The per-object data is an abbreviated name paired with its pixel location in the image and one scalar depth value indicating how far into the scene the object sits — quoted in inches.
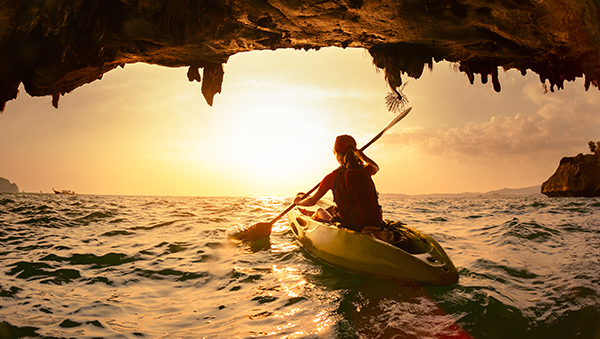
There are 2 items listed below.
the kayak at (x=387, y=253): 150.0
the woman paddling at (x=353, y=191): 185.9
